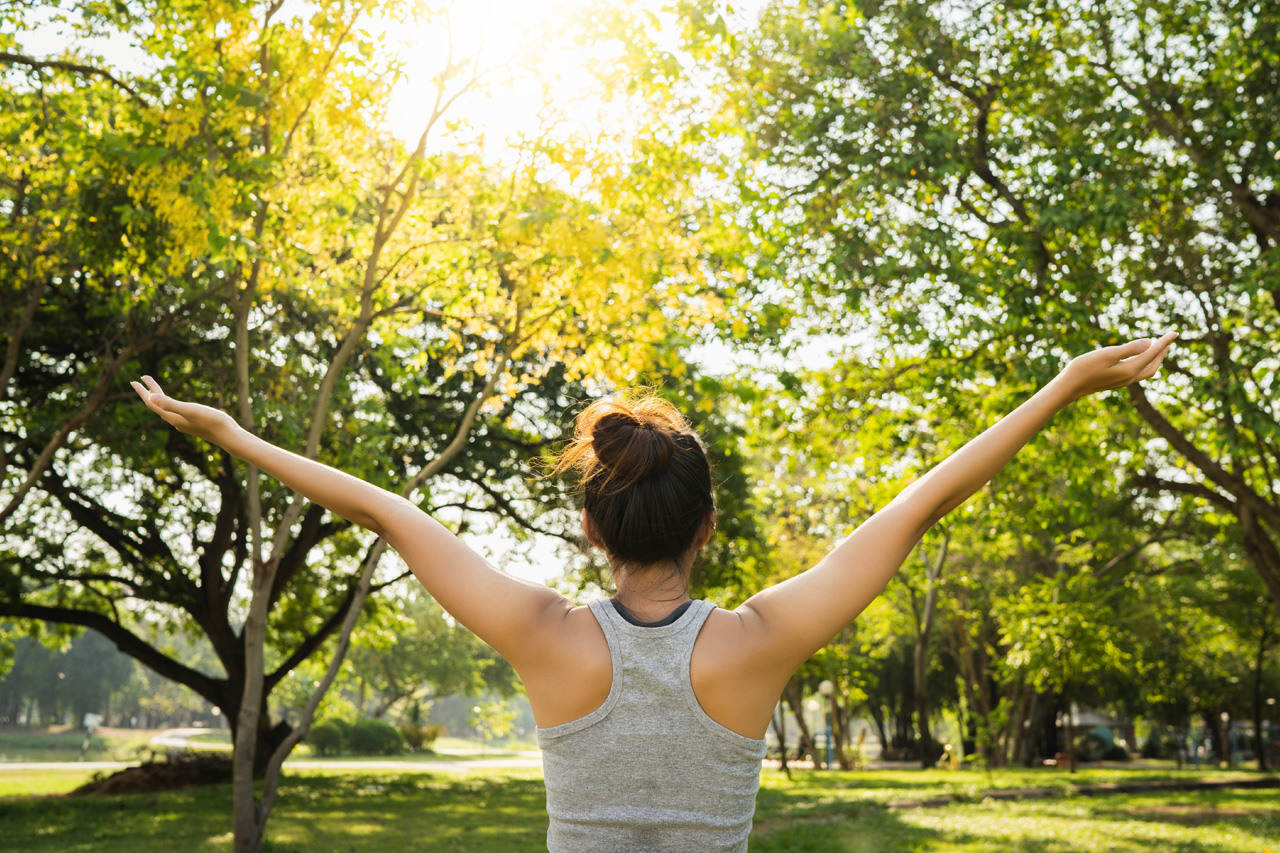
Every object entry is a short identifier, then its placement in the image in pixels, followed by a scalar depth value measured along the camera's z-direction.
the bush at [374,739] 43.72
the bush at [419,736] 47.19
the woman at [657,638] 1.59
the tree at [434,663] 47.91
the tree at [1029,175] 10.24
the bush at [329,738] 42.50
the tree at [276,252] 8.10
